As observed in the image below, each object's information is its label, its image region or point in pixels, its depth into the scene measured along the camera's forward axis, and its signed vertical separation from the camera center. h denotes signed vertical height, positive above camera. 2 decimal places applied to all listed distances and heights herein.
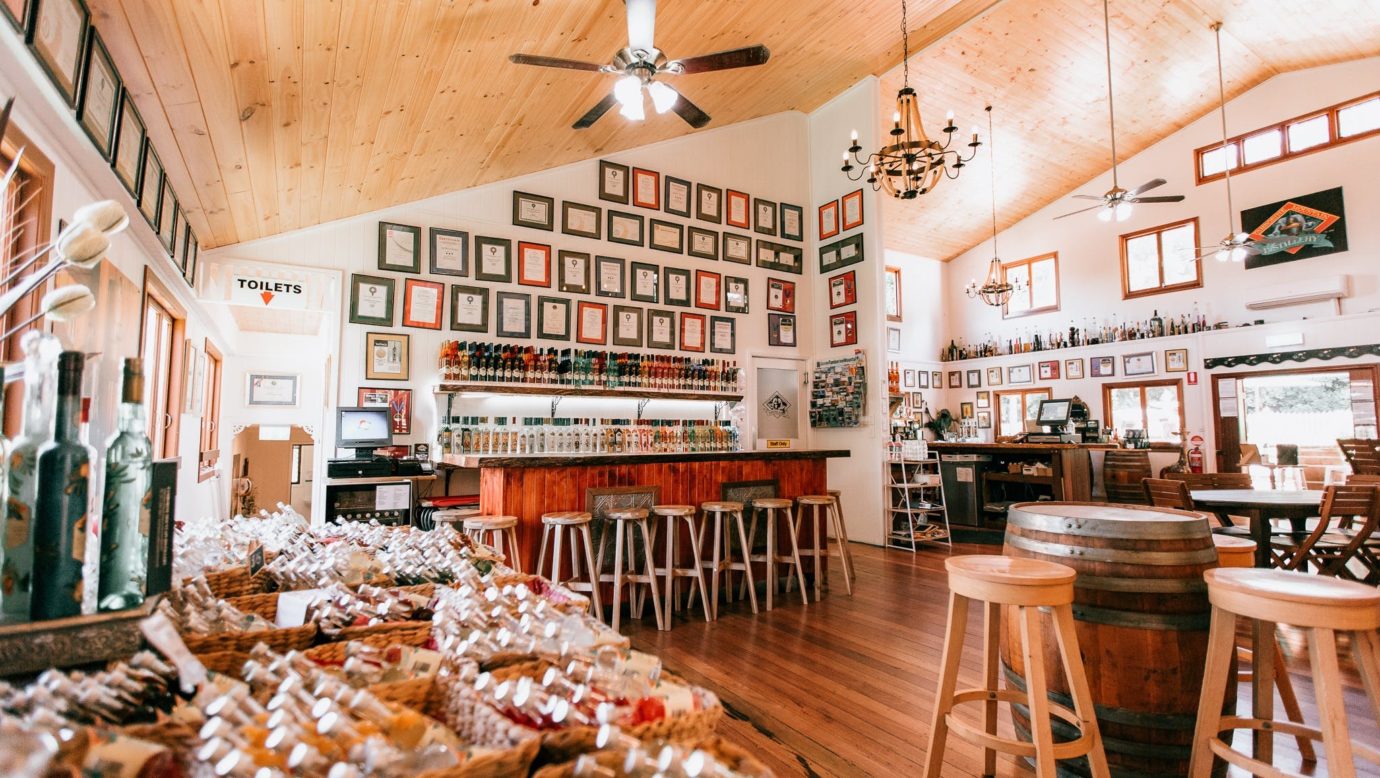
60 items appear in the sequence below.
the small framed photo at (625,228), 6.43 +2.18
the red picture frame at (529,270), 5.87 +1.60
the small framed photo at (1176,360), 8.30 +0.89
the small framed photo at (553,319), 5.95 +1.10
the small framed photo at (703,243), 6.95 +2.16
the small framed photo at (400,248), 5.20 +1.59
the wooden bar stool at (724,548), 4.11 -0.87
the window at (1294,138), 7.20 +3.70
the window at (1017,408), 10.02 +0.29
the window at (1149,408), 8.42 +0.24
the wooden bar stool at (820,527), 4.65 -0.81
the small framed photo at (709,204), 7.01 +2.65
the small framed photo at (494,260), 5.64 +1.61
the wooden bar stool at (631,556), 3.73 -0.83
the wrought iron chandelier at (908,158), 4.17 +1.92
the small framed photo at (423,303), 5.27 +1.12
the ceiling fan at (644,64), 3.18 +2.02
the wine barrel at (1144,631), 1.84 -0.65
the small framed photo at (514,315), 5.72 +1.10
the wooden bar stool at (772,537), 4.32 -0.82
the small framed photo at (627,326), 6.41 +1.10
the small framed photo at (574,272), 6.10 +1.61
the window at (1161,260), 8.49 +2.43
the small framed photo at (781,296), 7.48 +1.65
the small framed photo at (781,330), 7.43 +1.21
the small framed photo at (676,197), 6.80 +2.65
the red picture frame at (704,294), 6.97 +1.61
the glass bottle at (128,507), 0.92 -0.12
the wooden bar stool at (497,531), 3.46 -0.63
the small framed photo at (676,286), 6.77 +1.61
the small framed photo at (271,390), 7.70 +0.51
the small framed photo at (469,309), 5.51 +1.12
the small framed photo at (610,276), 6.34 +1.62
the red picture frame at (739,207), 7.20 +2.69
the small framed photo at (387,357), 5.08 +0.62
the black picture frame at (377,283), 5.04 +1.12
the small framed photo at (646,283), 6.56 +1.61
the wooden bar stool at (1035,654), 1.69 -0.68
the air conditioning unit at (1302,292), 7.14 +1.63
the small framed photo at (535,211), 5.86 +2.16
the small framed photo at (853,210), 7.11 +2.61
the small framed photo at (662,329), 6.63 +1.10
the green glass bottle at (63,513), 0.85 -0.12
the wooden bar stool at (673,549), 3.96 -0.84
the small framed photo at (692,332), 6.83 +1.09
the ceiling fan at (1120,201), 5.89 +2.25
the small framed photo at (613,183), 6.36 +2.65
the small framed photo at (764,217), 7.43 +2.64
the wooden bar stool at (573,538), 3.61 -0.70
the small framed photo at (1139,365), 8.61 +0.88
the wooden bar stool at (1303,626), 1.47 -0.56
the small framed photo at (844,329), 7.12 +1.18
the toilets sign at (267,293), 4.67 +1.09
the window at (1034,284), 10.07 +2.42
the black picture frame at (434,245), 5.40 +1.65
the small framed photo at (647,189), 6.60 +2.67
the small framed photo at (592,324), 6.18 +1.09
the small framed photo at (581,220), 6.13 +2.16
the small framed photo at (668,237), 6.72 +2.16
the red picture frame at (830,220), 7.44 +2.61
